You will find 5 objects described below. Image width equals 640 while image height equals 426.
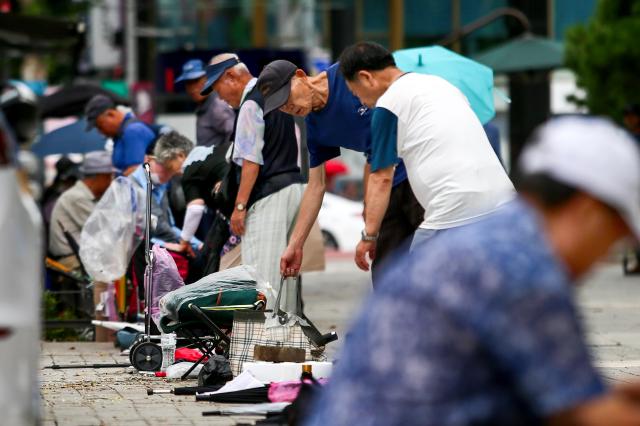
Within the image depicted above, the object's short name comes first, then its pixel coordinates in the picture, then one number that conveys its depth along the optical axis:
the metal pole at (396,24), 71.72
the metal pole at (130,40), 60.00
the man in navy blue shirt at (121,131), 22.91
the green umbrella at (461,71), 20.91
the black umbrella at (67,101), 36.23
